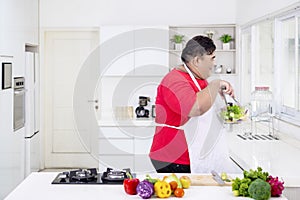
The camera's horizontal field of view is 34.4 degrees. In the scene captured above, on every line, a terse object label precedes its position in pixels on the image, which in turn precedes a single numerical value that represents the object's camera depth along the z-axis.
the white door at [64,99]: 6.56
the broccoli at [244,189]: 2.20
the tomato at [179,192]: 2.20
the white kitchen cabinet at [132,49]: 5.86
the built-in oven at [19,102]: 4.95
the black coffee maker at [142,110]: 6.08
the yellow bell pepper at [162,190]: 2.18
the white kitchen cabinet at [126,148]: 5.55
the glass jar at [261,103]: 4.55
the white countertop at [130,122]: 5.68
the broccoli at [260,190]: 2.12
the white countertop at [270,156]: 2.80
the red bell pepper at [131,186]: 2.23
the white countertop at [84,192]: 2.22
